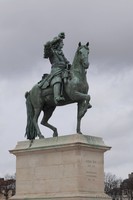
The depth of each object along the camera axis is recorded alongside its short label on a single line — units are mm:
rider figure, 25550
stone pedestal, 24078
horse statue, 24891
